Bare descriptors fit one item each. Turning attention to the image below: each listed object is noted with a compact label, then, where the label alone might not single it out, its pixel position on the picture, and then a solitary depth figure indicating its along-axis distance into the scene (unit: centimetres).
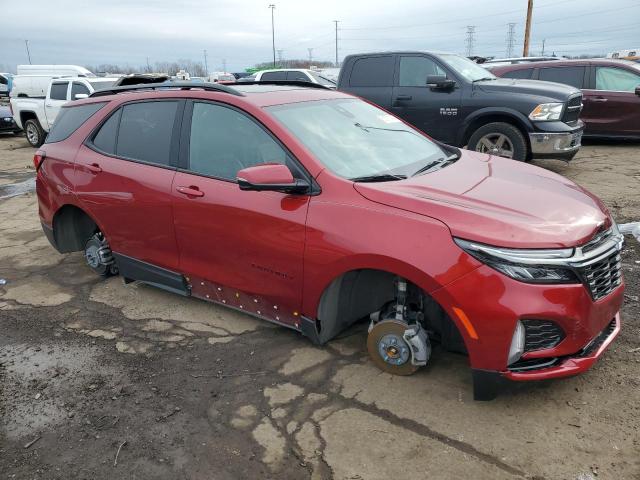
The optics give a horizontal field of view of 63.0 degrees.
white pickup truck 1330
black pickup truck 729
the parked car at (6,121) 1673
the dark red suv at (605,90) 980
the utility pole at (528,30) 2615
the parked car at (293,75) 1409
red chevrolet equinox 252
